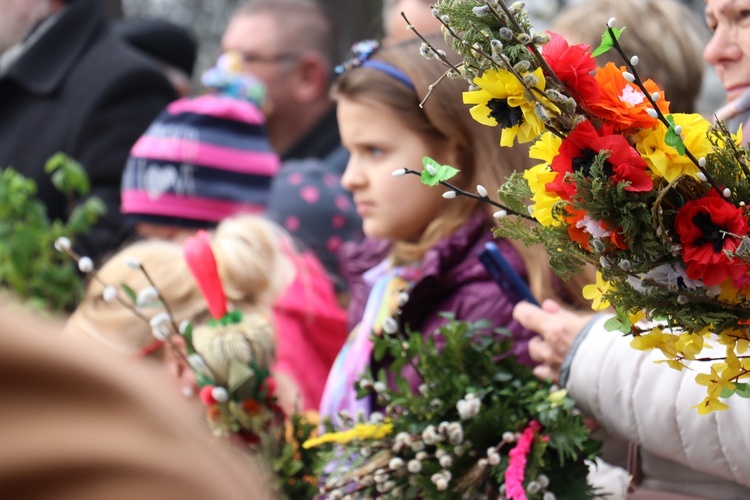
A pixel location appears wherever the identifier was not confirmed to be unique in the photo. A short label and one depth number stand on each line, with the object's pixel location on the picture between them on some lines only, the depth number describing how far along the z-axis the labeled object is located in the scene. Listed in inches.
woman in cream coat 136.7
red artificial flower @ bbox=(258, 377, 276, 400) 186.2
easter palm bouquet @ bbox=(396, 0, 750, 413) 102.0
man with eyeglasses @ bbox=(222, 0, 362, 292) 385.4
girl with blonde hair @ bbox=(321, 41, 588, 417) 191.5
